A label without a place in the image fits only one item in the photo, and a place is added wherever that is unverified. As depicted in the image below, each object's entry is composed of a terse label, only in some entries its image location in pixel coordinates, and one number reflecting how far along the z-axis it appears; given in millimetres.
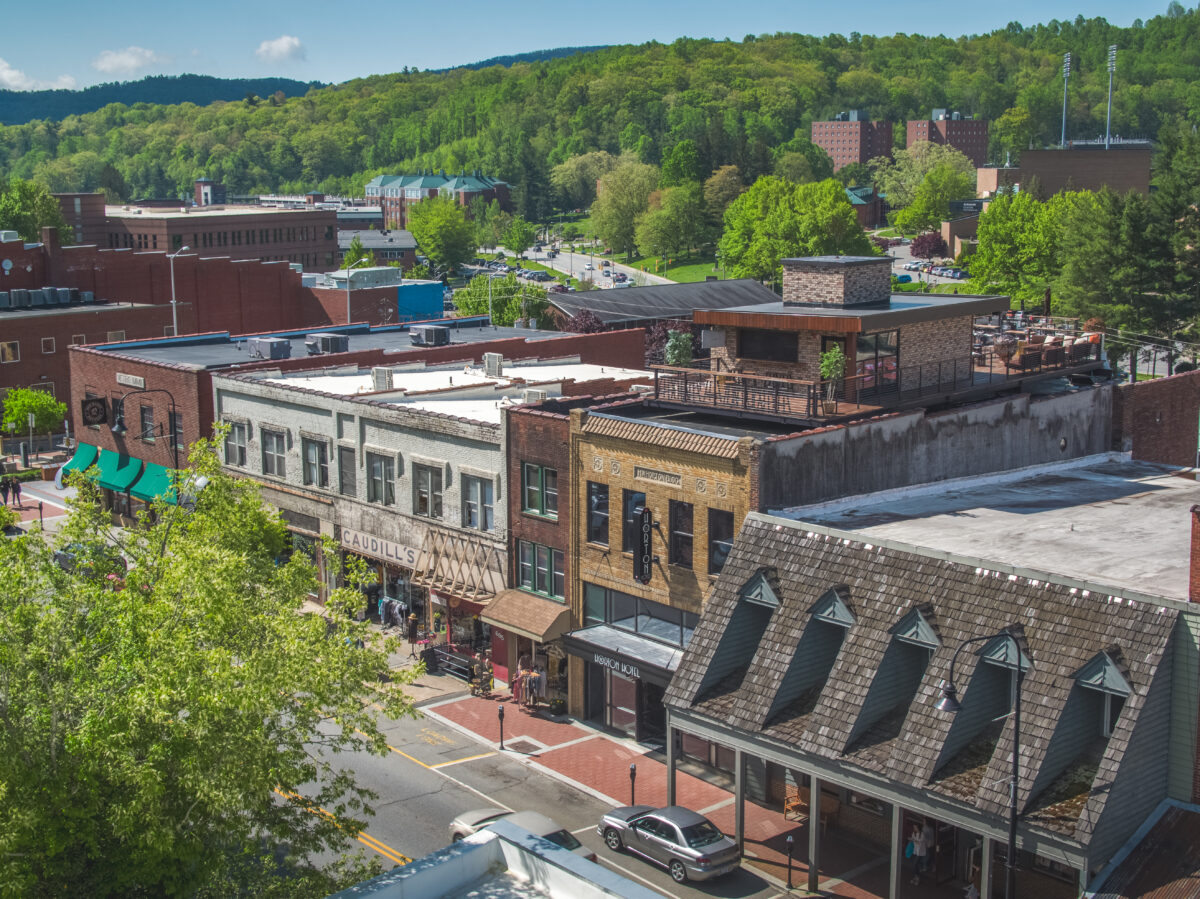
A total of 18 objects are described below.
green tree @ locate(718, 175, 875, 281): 158000
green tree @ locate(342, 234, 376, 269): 174375
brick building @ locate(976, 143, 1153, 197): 180750
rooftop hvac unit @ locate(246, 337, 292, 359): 62062
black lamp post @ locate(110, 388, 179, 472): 58188
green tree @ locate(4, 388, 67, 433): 74500
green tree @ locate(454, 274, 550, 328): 116125
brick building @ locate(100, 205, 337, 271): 148625
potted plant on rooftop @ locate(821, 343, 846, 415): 40062
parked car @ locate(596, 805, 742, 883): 30266
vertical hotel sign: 37625
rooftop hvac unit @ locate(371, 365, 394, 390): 52062
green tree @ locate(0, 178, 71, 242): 171750
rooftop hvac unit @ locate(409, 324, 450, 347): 66625
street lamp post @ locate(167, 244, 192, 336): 85938
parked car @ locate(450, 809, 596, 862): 30097
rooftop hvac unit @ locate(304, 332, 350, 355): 65000
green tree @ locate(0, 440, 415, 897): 19625
